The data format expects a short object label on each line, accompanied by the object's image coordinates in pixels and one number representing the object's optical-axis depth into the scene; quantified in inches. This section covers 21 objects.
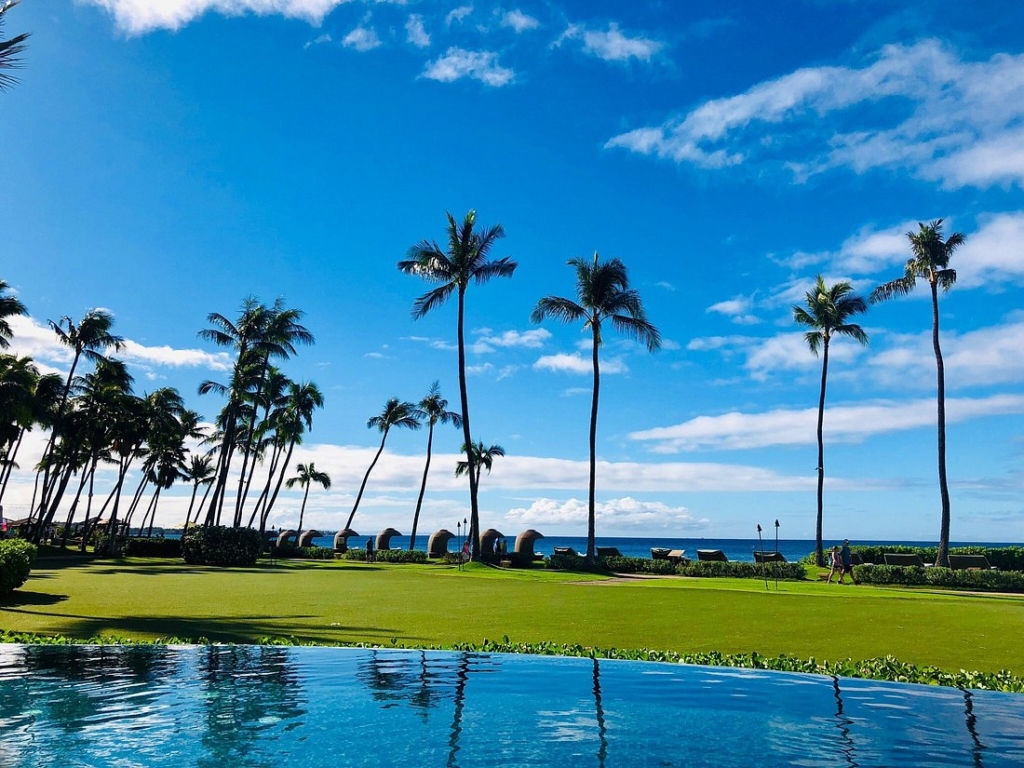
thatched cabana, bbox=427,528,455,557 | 2258.9
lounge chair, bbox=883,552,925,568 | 1467.8
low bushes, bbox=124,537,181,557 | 2004.2
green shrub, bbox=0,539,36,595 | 674.2
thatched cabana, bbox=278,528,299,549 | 2315.5
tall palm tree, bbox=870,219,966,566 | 1533.0
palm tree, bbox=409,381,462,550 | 2741.1
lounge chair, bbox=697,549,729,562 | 1759.4
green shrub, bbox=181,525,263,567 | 1617.9
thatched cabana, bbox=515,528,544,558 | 2046.0
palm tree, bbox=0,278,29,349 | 1688.0
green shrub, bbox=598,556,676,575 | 1561.3
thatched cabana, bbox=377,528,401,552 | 2519.7
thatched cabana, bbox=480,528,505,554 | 2096.5
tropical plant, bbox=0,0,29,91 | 459.5
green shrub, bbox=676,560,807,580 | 1425.9
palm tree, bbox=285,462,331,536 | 3545.8
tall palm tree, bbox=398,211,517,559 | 1620.3
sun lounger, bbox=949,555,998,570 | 1411.2
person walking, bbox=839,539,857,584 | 1248.8
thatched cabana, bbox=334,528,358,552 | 2603.3
